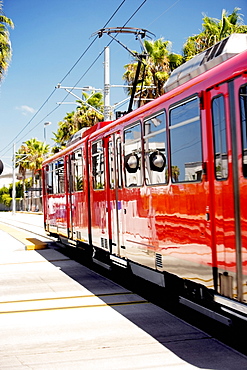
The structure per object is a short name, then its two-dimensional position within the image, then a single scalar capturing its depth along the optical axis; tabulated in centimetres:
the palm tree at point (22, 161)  8087
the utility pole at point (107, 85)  2503
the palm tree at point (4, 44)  3303
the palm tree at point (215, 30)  2848
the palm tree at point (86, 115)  4522
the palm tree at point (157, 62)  3416
